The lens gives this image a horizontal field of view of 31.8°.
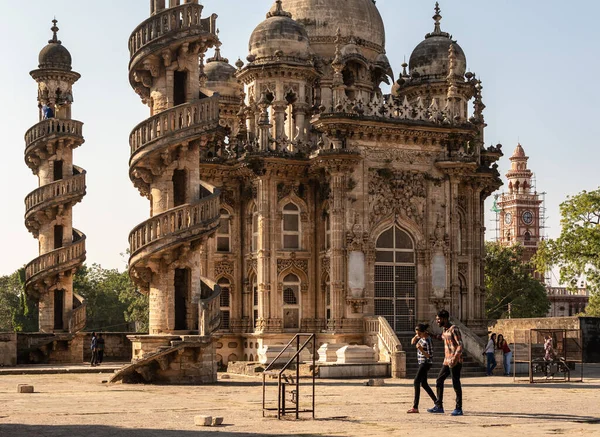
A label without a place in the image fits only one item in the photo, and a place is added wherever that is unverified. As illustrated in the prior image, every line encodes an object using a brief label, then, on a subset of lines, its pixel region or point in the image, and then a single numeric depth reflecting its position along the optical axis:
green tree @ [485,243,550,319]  68.50
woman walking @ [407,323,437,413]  17.98
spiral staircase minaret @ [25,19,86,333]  42.66
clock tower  134.21
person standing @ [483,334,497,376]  32.12
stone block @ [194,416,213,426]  16.08
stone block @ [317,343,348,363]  32.69
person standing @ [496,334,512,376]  32.47
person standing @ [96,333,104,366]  38.53
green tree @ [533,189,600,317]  49.12
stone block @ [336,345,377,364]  31.66
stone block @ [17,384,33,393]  23.73
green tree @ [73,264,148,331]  76.19
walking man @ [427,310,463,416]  17.53
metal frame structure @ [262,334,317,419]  16.82
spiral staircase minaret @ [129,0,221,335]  27.75
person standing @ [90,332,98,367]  37.31
